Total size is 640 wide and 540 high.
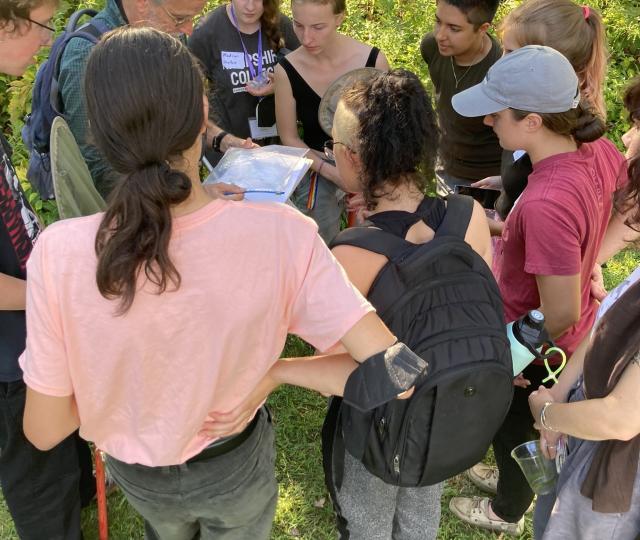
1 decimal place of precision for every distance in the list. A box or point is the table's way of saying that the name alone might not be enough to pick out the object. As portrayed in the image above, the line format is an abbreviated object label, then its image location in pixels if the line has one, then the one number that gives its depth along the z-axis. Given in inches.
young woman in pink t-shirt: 44.2
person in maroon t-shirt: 75.3
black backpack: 60.2
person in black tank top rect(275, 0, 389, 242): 120.8
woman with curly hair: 63.9
